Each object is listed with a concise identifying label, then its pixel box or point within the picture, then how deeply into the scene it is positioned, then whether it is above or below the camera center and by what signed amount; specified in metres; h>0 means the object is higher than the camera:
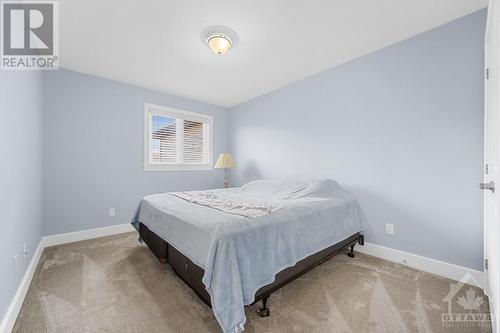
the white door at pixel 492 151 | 1.13 +0.09
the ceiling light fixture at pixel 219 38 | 2.09 +1.31
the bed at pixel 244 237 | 1.29 -0.57
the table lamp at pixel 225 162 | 4.05 +0.08
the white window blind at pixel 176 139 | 3.69 +0.52
